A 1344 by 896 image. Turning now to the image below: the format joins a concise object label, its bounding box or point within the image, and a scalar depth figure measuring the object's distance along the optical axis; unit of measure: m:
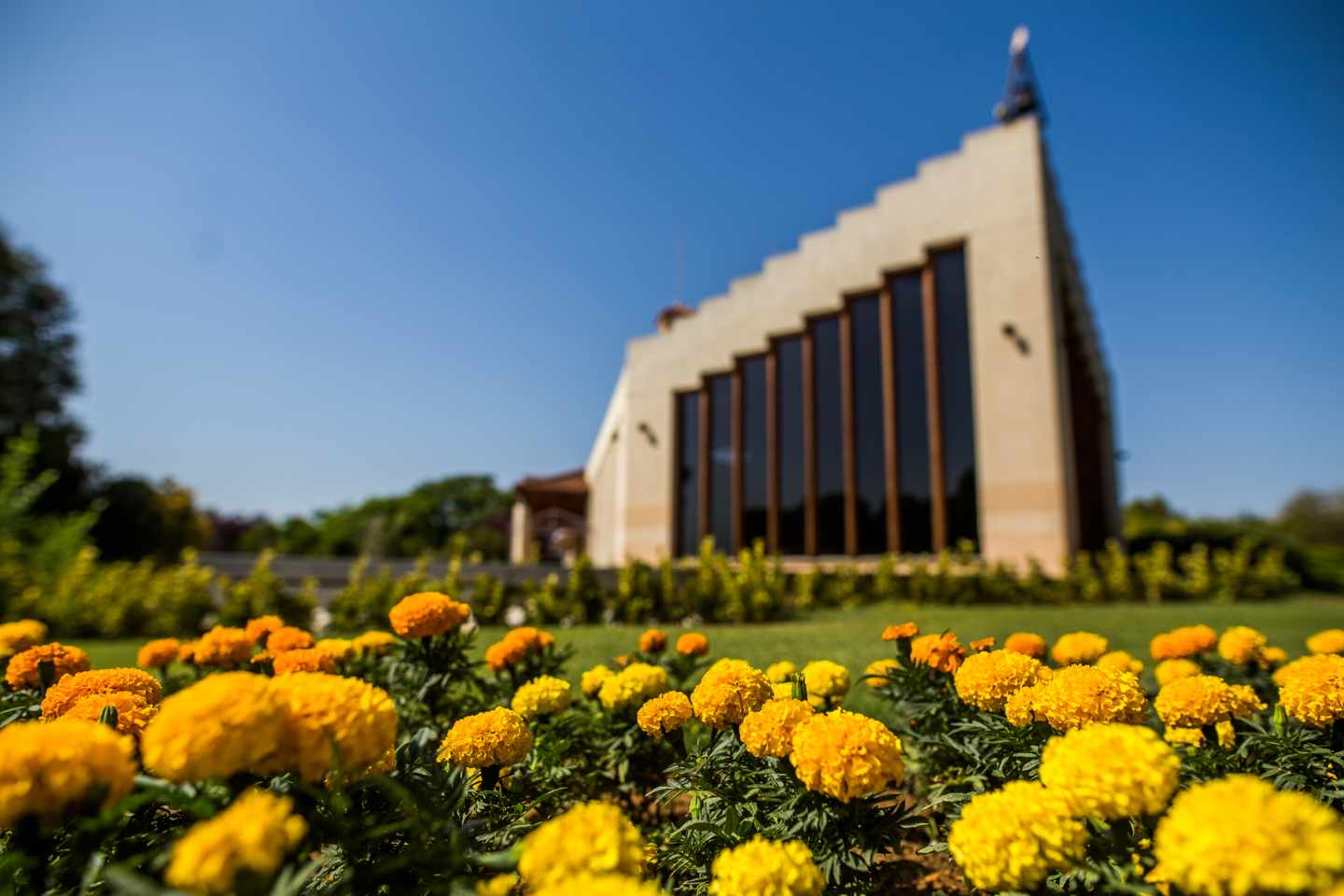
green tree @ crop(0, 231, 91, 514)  22.14
